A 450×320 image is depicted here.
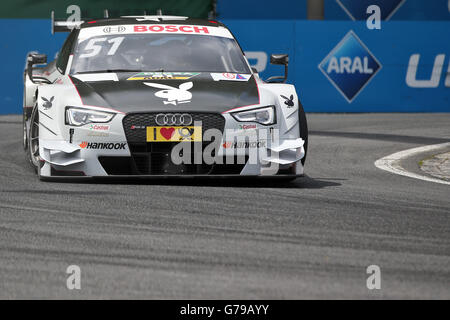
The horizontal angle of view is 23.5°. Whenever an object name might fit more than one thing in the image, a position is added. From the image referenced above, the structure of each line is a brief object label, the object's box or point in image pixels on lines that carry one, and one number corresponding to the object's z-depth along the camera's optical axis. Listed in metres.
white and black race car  8.40
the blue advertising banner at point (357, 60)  18.81
